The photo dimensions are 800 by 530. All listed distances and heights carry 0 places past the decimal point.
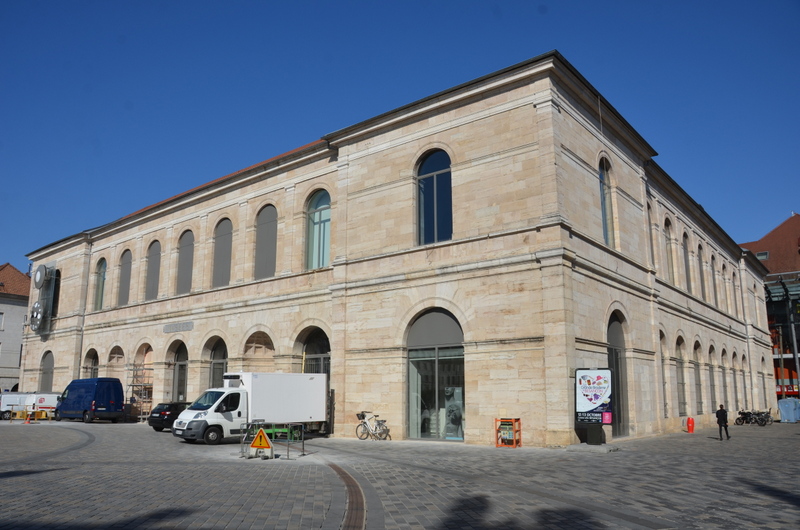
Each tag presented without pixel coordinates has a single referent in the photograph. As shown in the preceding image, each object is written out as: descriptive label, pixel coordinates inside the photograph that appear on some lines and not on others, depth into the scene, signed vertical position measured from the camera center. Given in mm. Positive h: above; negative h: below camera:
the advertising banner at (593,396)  17703 -251
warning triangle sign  15805 -1335
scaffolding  34812 -372
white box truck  21094 -628
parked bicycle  21906 -1425
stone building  19734 +4264
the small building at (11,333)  59844 +4774
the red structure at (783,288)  56188 +8448
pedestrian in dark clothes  22875 -1029
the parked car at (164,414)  26680 -1175
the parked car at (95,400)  33062 -761
